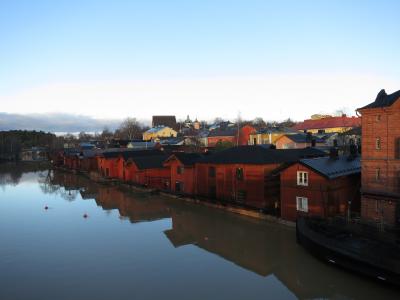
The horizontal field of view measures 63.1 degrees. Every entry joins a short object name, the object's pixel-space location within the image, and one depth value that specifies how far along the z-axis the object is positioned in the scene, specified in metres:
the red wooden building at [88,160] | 62.22
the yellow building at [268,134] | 56.19
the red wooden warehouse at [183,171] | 33.59
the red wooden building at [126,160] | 45.94
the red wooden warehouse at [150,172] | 39.31
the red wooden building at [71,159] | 71.12
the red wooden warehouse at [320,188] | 20.53
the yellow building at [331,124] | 74.57
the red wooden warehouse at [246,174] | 25.48
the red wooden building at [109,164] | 50.82
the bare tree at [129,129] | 138.99
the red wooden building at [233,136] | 64.94
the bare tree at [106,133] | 170.75
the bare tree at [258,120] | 140.27
